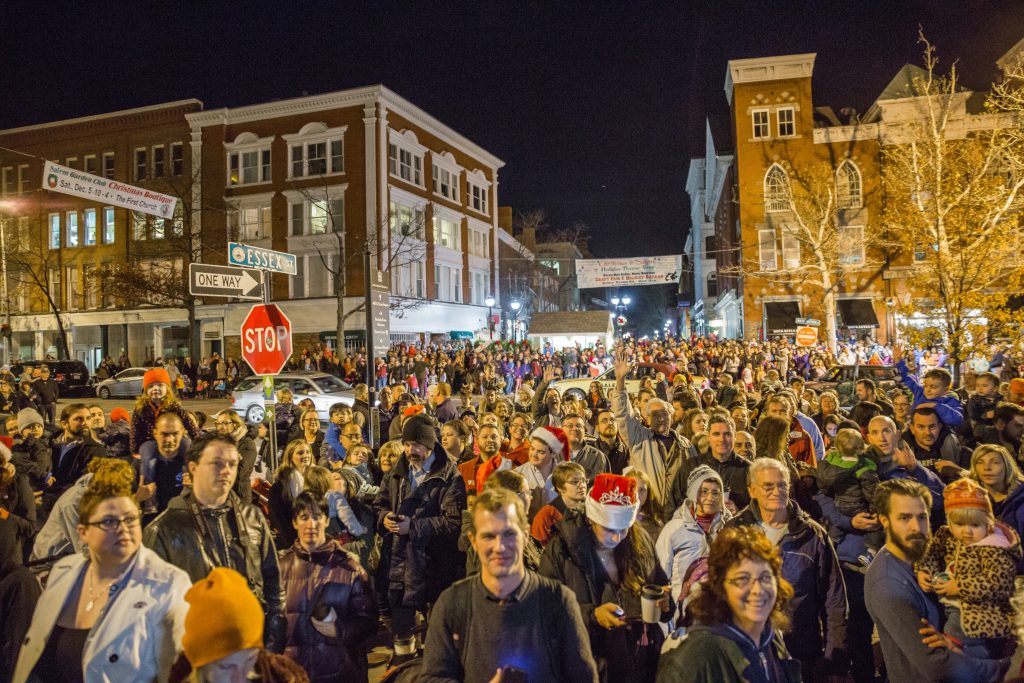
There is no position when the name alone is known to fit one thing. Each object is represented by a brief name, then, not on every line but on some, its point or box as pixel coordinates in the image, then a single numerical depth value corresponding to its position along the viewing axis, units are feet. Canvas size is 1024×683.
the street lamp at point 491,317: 109.40
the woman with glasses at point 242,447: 17.91
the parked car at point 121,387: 88.89
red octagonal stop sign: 23.53
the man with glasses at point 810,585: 11.75
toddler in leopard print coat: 9.69
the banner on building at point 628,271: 91.66
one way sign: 24.82
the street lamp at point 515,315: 147.64
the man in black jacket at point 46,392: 47.09
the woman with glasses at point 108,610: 8.75
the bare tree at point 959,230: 44.88
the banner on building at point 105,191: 33.94
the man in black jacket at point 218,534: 10.66
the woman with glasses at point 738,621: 7.51
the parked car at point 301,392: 60.03
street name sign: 26.66
